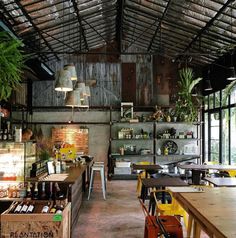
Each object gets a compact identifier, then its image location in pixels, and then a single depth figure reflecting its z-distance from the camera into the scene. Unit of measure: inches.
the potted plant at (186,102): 311.2
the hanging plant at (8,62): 88.2
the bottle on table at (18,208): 117.8
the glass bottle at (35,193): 130.2
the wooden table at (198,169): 226.7
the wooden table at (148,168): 227.6
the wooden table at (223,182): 146.3
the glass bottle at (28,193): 131.1
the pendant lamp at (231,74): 209.4
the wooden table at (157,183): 151.4
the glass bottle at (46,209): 118.0
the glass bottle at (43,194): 130.2
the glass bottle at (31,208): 118.5
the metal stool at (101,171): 238.6
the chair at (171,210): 140.2
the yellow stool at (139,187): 250.2
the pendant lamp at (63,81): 147.0
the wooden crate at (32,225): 112.8
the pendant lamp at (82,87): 187.9
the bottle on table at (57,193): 132.6
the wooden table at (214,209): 64.5
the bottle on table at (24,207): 118.3
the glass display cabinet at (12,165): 137.7
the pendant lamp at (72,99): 171.2
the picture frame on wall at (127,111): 358.9
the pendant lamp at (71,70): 154.6
